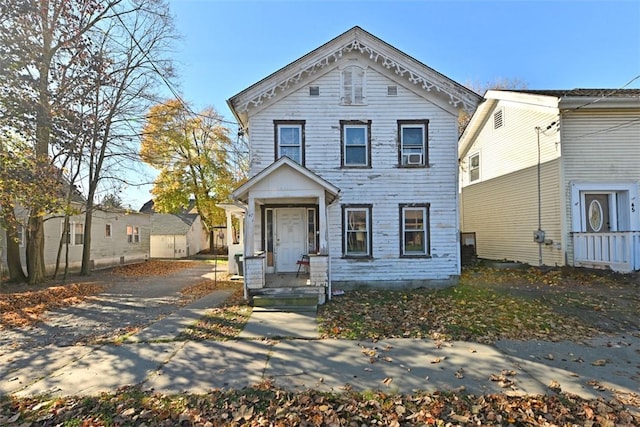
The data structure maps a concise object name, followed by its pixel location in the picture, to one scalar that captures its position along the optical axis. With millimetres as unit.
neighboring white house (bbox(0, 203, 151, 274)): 16375
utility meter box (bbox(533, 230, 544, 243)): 12875
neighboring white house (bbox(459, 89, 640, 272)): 11758
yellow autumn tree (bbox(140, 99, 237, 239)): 28812
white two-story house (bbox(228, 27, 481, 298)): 10969
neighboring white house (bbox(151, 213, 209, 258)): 32906
